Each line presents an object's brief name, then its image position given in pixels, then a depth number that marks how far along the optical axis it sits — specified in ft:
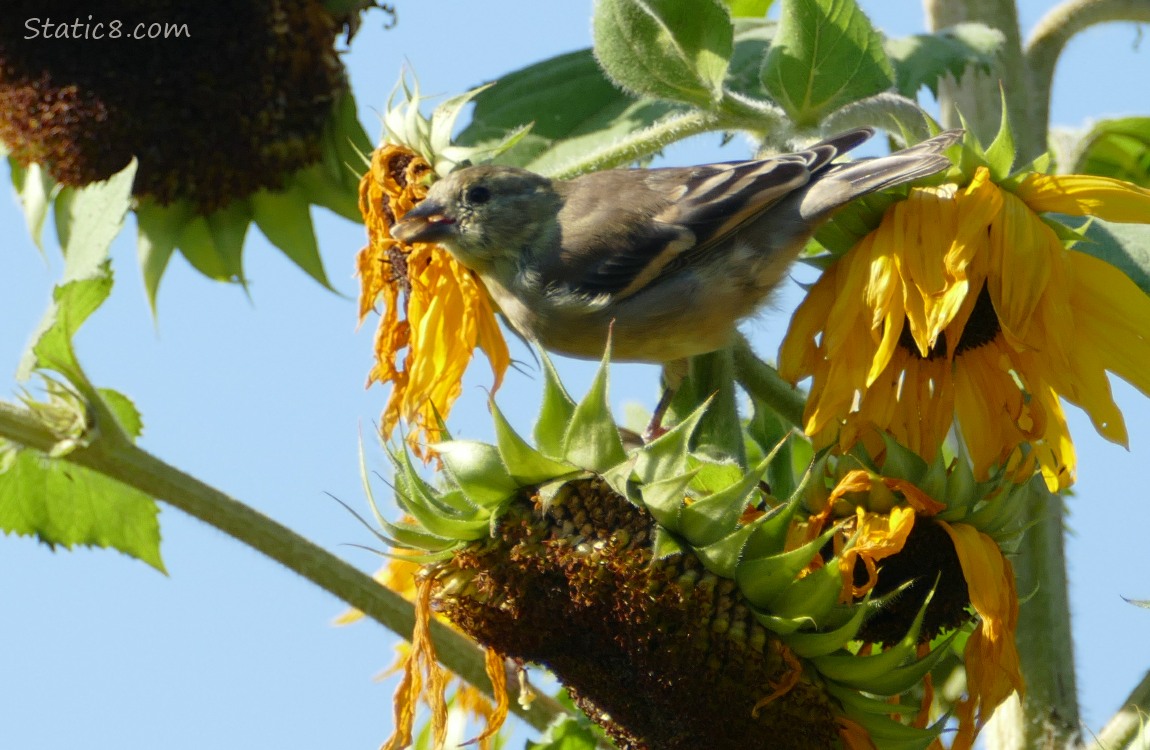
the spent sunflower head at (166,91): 28.02
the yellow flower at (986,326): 20.89
